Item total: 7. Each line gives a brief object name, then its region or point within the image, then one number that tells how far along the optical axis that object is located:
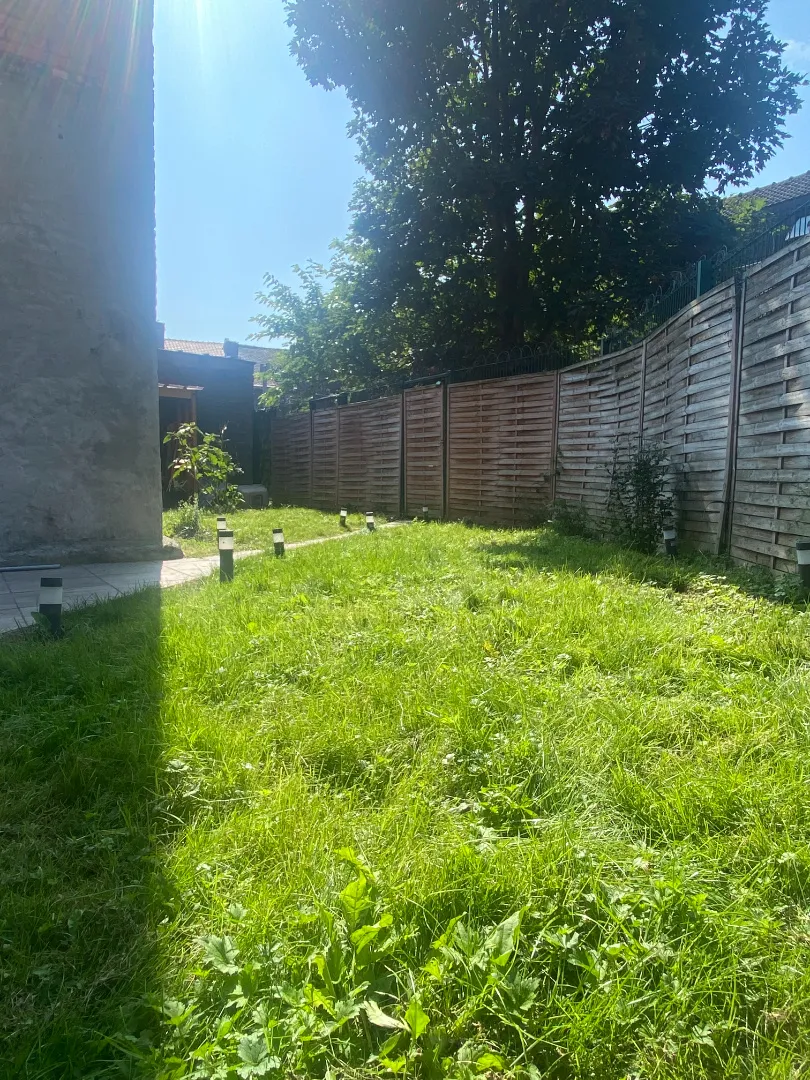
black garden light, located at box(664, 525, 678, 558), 5.71
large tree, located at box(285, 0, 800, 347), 11.31
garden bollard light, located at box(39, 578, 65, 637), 3.65
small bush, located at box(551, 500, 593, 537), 8.08
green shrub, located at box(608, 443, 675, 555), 6.15
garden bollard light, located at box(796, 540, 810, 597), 3.56
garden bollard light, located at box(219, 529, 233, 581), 4.93
